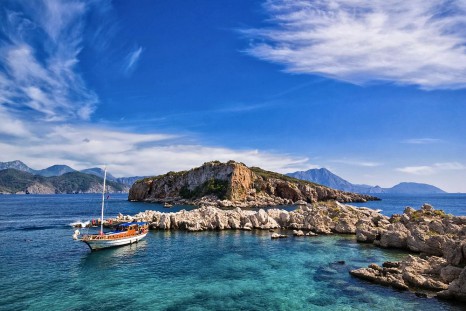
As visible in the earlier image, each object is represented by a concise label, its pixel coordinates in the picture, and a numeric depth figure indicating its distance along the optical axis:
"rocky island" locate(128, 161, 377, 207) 164.50
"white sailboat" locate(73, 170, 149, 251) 50.34
